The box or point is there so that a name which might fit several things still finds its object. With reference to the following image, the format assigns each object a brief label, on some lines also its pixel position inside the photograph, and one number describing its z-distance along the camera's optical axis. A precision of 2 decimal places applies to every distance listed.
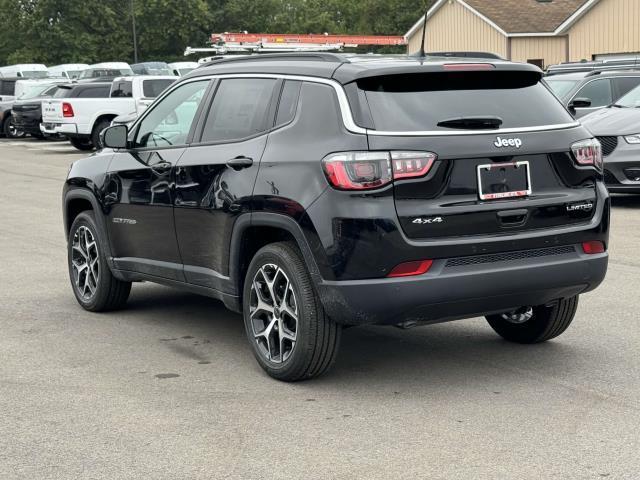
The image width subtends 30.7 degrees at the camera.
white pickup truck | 28.70
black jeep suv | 5.70
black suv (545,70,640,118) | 17.77
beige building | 45.59
